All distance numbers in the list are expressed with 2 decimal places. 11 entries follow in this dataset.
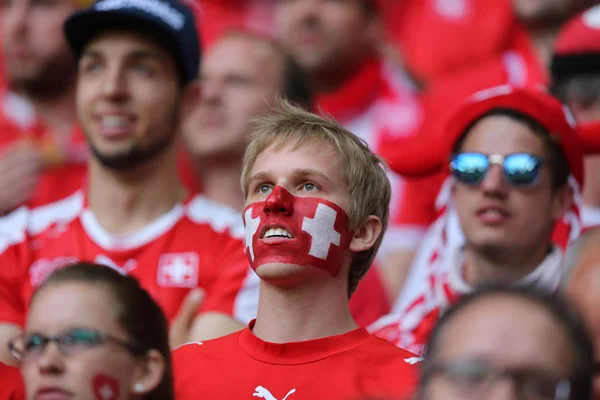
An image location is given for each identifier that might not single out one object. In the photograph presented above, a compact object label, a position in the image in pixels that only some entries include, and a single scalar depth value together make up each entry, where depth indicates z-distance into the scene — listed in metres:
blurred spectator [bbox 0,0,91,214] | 12.69
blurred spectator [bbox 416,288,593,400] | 5.36
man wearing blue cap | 10.16
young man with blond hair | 7.50
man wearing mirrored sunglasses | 9.41
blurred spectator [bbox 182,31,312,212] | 11.96
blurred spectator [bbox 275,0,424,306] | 13.92
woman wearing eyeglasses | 6.86
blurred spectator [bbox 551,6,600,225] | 11.12
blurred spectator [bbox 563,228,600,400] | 6.82
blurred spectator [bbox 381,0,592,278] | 13.48
